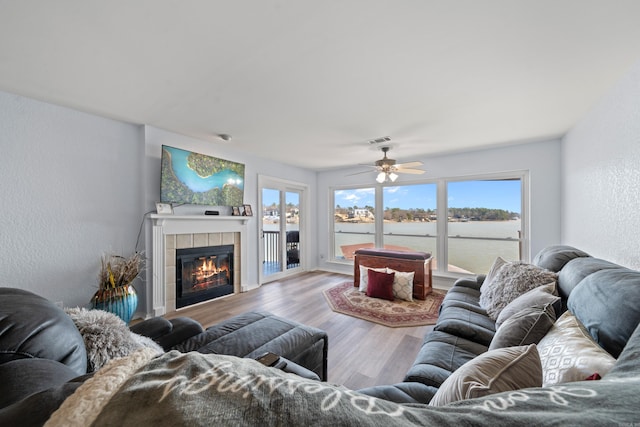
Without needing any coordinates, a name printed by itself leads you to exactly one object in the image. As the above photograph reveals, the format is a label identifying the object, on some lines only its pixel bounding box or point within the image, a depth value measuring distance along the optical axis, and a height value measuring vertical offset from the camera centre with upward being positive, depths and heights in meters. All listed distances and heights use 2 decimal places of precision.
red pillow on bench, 3.54 -1.06
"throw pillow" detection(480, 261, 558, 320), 1.76 -0.53
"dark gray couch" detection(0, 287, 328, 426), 0.48 -0.47
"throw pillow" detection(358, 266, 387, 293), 3.87 -1.03
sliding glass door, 4.62 -0.29
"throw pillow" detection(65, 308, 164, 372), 0.96 -0.52
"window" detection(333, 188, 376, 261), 5.19 -0.14
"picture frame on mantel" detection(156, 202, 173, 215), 2.97 +0.08
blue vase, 2.38 -0.86
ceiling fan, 3.31 +0.66
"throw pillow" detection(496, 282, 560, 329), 1.34 -0.51
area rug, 2.86 -1.26
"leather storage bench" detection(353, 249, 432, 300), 3.63 -0.79
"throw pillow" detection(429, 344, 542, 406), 0.72 -0.51
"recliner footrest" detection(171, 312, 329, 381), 1.45 -0.81
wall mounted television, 3.02 +0.51
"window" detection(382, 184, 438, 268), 4.46 -0.07
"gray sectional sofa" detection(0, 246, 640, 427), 0.32 -0.28
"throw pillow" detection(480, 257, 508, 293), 2.21 -0.56
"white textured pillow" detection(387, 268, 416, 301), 3.51 -1.05
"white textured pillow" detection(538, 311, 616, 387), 0.79 -0.52
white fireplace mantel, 2.95 -0.20
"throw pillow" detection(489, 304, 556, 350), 1.14 -0.56
